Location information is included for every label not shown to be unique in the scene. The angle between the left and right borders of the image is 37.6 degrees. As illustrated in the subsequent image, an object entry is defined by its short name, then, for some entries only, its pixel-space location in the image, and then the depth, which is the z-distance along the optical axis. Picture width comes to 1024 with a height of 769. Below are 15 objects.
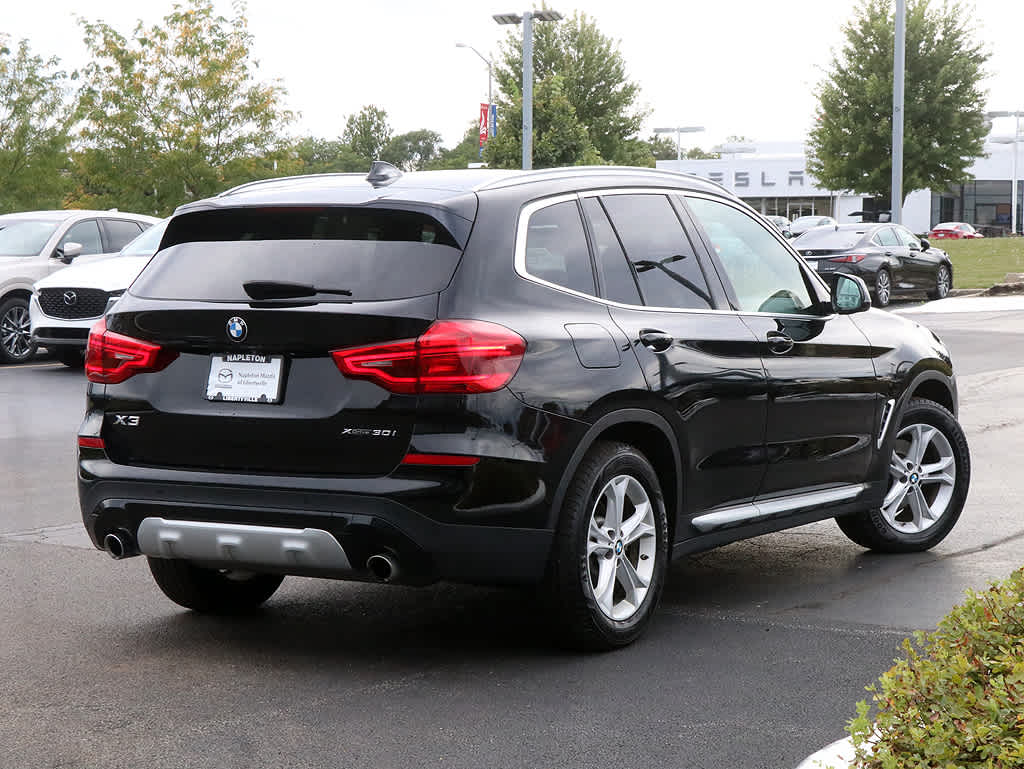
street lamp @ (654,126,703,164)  89.69
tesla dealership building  101.06
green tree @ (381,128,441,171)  122.94
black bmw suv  4.99
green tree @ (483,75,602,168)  38.00
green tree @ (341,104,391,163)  92.12
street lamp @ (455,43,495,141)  45.81
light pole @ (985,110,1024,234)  82.53
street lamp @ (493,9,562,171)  30.81
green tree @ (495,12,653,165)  51.44
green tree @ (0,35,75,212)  34.12
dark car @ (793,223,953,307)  27.56
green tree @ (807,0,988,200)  50.25
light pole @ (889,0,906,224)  32.12
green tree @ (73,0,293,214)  36.47
